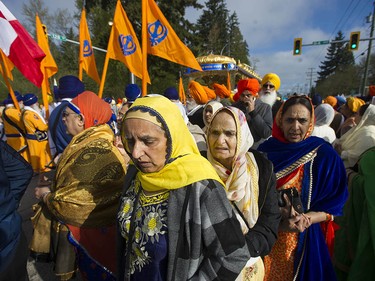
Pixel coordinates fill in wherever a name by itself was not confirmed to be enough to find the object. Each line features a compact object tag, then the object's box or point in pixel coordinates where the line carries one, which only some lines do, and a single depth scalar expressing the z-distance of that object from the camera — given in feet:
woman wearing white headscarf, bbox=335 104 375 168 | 8.94
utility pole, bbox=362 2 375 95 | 65.85
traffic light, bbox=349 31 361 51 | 52.24
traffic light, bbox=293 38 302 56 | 58.95
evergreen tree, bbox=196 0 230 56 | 167.02
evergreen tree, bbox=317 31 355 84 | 220.02
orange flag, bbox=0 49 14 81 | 10.82
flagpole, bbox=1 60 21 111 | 11.26
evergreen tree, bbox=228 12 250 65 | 175.33
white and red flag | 9.27
